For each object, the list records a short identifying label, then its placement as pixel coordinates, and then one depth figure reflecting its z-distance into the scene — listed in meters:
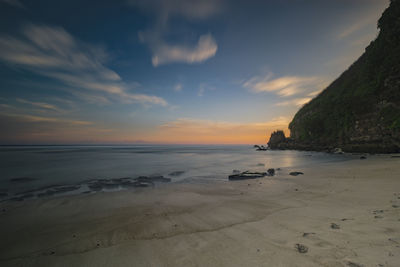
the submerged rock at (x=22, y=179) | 14.56
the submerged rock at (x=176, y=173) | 18.53
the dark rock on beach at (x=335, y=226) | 4.26
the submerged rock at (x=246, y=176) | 14.19
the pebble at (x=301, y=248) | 3.31
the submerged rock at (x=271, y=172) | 15.66
